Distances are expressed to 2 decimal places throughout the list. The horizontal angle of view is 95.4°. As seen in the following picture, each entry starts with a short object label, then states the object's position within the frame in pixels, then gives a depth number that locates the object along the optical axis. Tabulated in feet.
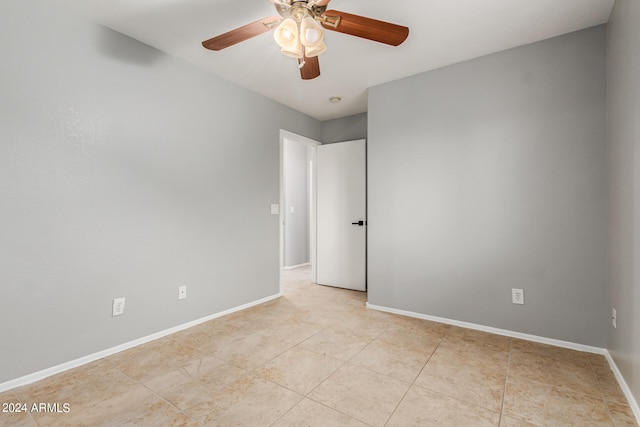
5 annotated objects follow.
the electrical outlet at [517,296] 8.05
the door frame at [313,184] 12.88
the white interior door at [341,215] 13.10
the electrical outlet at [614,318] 6.31
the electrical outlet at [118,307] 7.34
